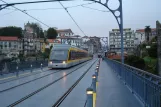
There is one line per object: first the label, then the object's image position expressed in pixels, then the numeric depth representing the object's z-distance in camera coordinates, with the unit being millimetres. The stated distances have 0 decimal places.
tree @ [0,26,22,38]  109625
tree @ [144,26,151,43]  112538
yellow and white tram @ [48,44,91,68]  29812
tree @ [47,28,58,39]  142500
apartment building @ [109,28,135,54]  126662
